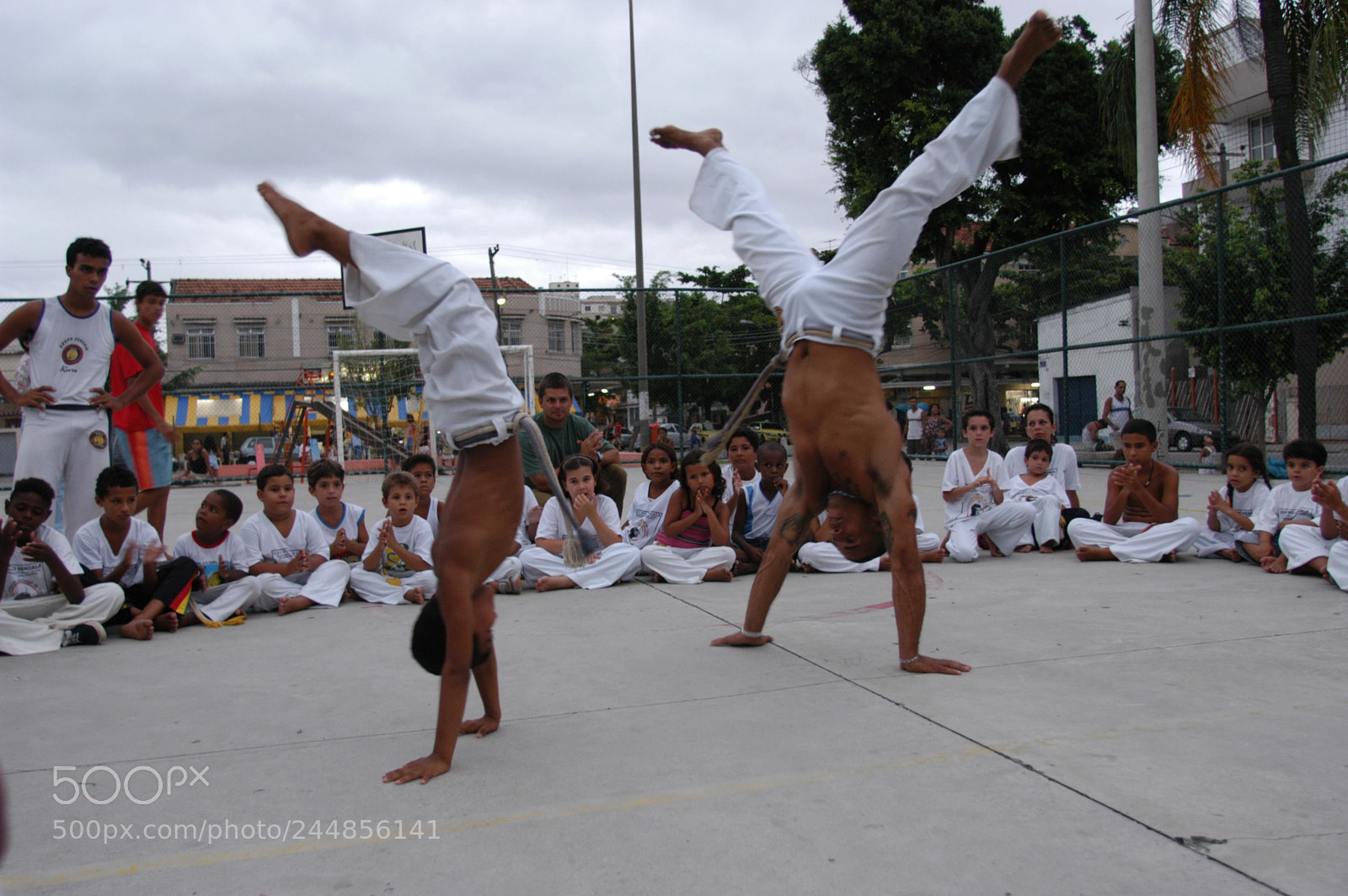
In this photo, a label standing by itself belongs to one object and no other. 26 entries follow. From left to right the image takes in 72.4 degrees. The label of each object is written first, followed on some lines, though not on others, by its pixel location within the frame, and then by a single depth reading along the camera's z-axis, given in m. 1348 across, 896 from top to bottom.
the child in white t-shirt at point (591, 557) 5.43
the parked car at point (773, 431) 23.57
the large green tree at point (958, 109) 20.02
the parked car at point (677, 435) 14.48
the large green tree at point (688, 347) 14.44
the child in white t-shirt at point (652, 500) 6.03
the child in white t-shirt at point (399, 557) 5.25
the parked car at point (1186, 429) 11.54
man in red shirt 5.41
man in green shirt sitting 6.14
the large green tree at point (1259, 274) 10.23
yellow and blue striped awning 18.55
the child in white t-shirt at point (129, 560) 4.60
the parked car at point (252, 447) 29.73
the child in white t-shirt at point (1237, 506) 5.70
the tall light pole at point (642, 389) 15.09
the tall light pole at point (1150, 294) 10.89
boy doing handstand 2.54
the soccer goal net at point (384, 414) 17.73
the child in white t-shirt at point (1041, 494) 6.52
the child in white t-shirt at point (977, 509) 6.29
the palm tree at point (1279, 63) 11.21
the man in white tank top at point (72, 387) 4.81
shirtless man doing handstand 3.29
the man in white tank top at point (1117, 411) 11.76
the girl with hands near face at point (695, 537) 5.74
